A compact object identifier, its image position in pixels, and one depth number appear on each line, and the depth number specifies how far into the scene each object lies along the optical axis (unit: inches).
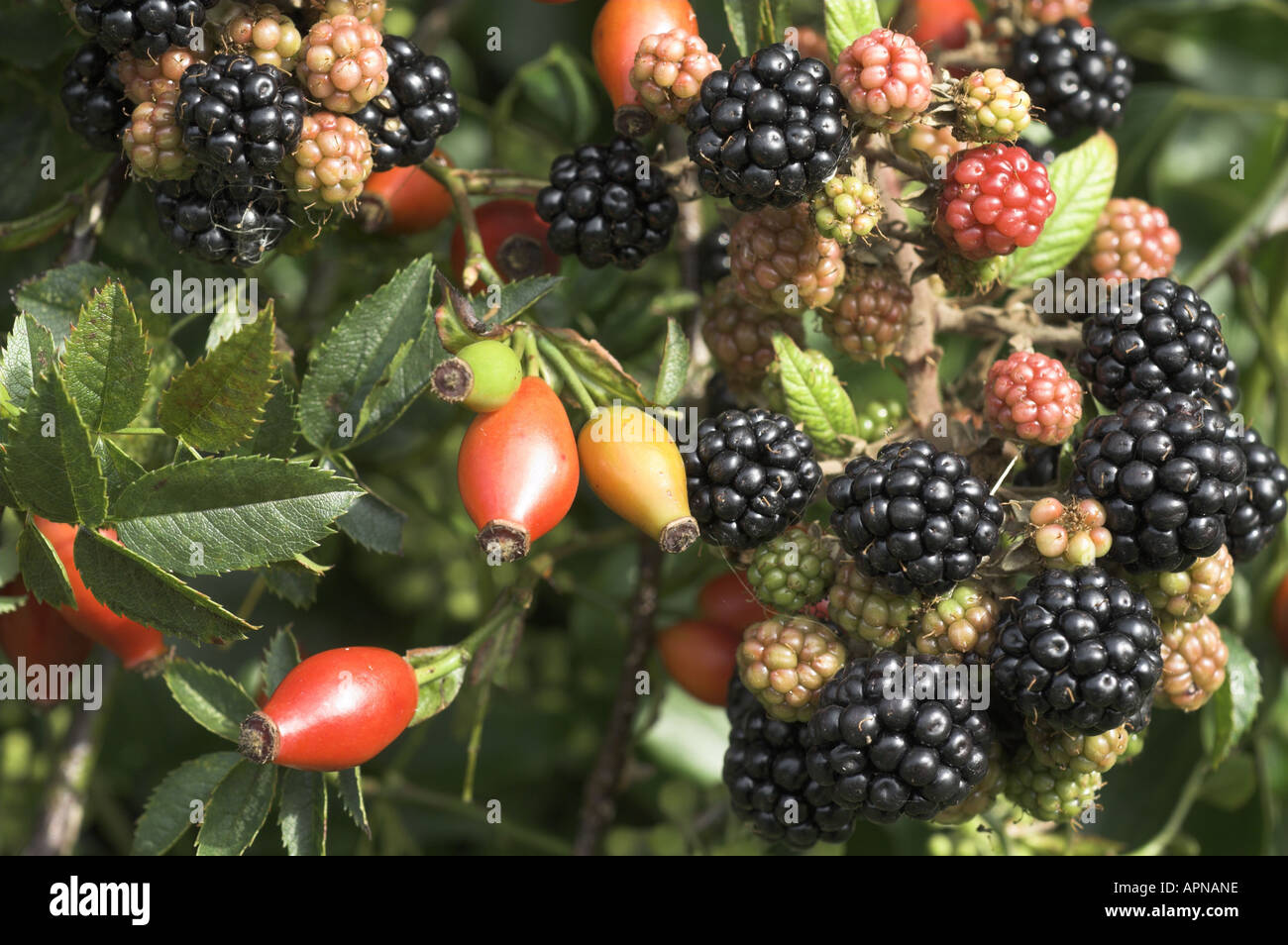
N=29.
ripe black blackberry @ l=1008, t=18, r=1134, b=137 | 19.6
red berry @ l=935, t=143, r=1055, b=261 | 18.1
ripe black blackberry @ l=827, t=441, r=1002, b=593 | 17.9
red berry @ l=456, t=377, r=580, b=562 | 18.0
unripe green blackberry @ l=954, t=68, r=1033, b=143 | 18.0
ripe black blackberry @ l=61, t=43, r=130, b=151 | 18.4
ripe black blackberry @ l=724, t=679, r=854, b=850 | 18.6
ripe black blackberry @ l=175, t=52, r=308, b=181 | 17.7
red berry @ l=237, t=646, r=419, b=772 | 18.1
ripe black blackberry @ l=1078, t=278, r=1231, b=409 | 18.4
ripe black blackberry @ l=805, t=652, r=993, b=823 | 18.0
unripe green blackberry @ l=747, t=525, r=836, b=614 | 18.4
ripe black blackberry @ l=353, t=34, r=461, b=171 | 18.4
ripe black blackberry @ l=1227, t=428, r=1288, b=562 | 18.6
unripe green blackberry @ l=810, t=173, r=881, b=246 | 18.1
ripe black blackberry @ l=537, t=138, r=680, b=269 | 18.8
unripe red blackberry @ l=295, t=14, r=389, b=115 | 18.0
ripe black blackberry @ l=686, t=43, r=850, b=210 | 17.9
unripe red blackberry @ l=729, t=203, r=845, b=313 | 18.3
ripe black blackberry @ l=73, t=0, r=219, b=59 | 17.8
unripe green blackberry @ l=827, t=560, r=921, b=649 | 18.2
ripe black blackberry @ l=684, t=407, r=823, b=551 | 18.2
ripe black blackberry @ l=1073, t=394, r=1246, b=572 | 18.0
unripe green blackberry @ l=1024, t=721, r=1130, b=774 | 18.1
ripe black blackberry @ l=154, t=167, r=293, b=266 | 18.1
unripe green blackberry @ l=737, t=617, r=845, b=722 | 18.3
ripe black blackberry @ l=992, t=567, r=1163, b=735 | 17.8
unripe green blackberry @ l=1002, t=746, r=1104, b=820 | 18.3
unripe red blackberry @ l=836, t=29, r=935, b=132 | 17.8
